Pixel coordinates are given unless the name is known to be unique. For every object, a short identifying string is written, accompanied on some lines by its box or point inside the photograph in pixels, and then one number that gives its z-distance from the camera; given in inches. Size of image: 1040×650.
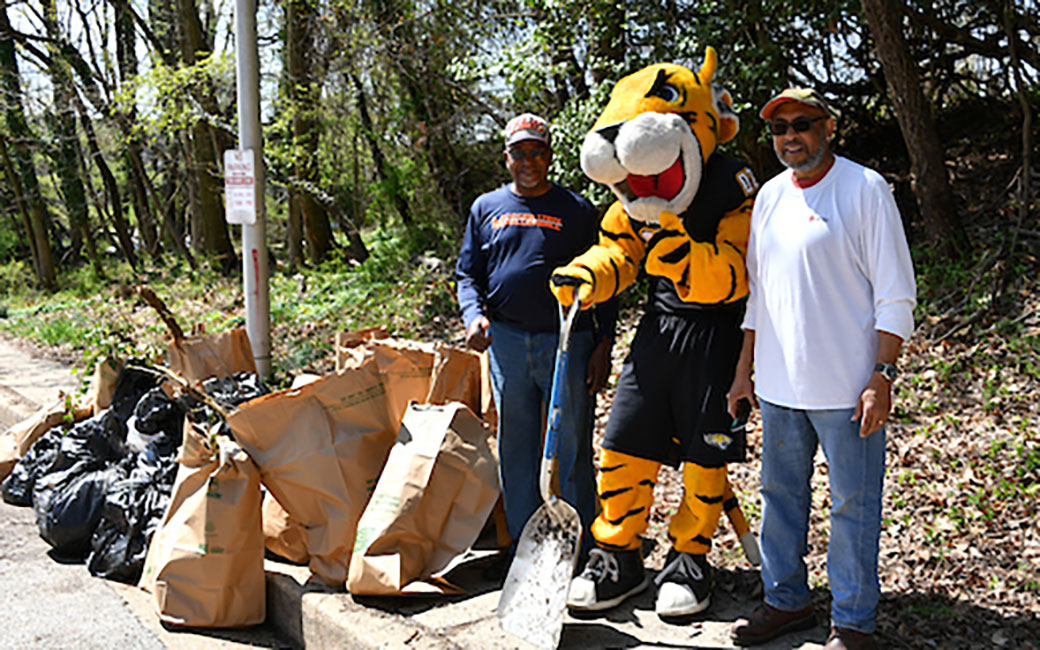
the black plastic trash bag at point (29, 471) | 201.9
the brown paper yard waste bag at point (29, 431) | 217.8
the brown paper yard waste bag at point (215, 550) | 143.6
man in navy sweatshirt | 145.3
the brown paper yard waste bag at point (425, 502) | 139.7
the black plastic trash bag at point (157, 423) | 181.2
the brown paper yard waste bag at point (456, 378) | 165.6
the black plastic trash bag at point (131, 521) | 165.8
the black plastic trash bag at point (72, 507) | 176.2
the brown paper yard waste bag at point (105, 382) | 200.7
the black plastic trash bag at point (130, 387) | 194.5
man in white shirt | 107.9
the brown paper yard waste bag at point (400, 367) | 166.4
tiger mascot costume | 127.7
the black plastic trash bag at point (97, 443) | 191.0
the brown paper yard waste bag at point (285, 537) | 159.8
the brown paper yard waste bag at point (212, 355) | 197.6
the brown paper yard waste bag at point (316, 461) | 147.5
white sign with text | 227.8
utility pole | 230.1
